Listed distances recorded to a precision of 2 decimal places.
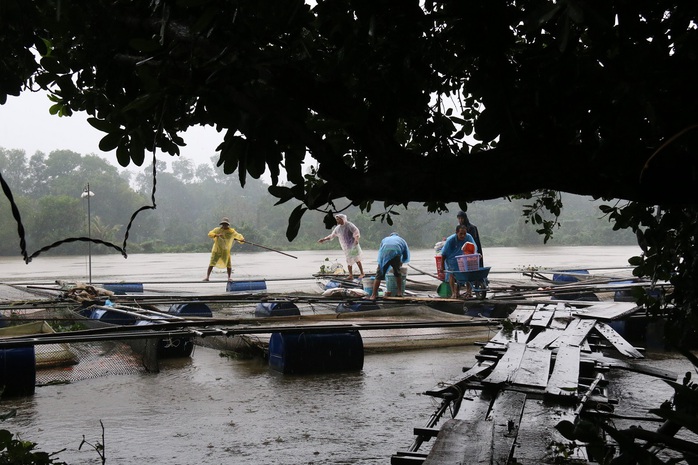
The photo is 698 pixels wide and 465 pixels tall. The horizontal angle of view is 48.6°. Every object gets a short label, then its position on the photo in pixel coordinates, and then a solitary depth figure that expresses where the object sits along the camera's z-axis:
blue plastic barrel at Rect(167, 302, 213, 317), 9.81
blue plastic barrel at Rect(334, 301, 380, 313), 10.19
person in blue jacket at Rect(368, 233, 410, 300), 11.13
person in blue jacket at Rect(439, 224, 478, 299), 11.35
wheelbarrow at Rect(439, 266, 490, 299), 10.88
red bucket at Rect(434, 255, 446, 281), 12.09
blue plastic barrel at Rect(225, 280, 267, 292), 13.45
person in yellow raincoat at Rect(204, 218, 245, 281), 15.65
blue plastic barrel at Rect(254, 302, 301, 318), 9.95
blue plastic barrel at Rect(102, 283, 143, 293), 12.41
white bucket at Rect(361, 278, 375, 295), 11.93
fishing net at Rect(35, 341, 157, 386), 7.21
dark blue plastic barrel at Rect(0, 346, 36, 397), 6.32
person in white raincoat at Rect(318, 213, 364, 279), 14.10
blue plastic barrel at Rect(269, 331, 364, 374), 7.47
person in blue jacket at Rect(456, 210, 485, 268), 11.66
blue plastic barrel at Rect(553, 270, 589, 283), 14.50
